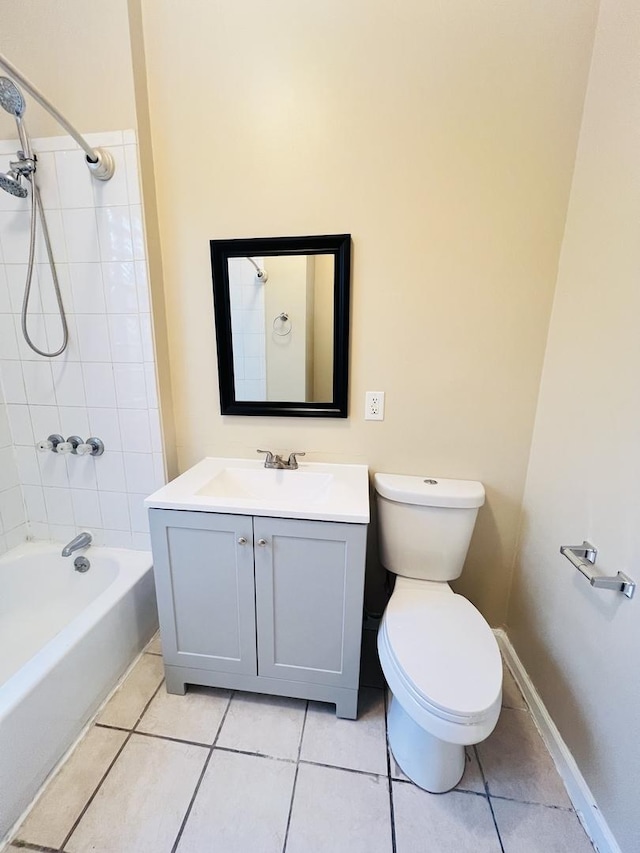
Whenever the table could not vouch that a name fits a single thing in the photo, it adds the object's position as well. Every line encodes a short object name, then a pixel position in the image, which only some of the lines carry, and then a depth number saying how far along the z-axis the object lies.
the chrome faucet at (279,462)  1.50
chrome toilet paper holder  0.91
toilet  0.92
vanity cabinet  1.17
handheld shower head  1.22
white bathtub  1.02
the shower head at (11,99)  1.08
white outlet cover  1.48
